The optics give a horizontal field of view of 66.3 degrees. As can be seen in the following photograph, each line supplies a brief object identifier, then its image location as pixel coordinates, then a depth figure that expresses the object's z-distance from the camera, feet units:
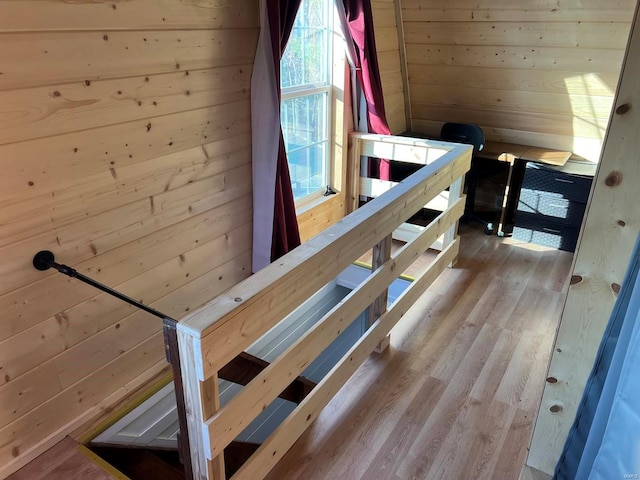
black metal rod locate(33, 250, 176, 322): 5.43
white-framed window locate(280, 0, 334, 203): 9.66
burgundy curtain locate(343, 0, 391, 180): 9.91
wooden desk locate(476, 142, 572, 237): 11.62
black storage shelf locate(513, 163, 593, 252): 11.05
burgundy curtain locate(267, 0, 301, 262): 7.47
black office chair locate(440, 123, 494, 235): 11.78
